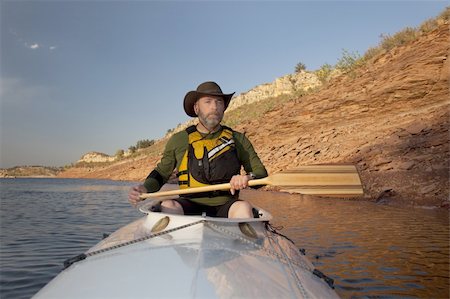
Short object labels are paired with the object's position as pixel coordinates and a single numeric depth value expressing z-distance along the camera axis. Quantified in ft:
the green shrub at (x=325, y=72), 78.23
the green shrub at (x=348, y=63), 65.46
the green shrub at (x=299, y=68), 196.34
